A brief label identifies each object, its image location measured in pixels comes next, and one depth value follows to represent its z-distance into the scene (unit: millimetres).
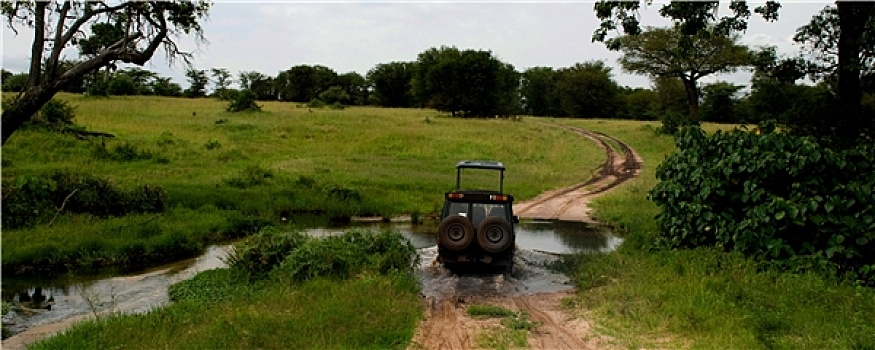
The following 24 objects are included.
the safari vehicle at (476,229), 13742
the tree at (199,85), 91312
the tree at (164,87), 85338
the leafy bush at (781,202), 12188
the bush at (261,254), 14219
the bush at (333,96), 79750
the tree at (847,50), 15609
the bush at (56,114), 31673
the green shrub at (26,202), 17688
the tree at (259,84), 103656
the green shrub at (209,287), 12638
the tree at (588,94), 93312
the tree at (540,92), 101875
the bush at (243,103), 52906
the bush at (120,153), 29031
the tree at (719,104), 76438
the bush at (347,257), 13070
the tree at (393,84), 90750
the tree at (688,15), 16761
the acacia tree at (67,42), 17672
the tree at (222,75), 107850
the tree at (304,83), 95250
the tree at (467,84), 64062
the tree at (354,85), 100444
